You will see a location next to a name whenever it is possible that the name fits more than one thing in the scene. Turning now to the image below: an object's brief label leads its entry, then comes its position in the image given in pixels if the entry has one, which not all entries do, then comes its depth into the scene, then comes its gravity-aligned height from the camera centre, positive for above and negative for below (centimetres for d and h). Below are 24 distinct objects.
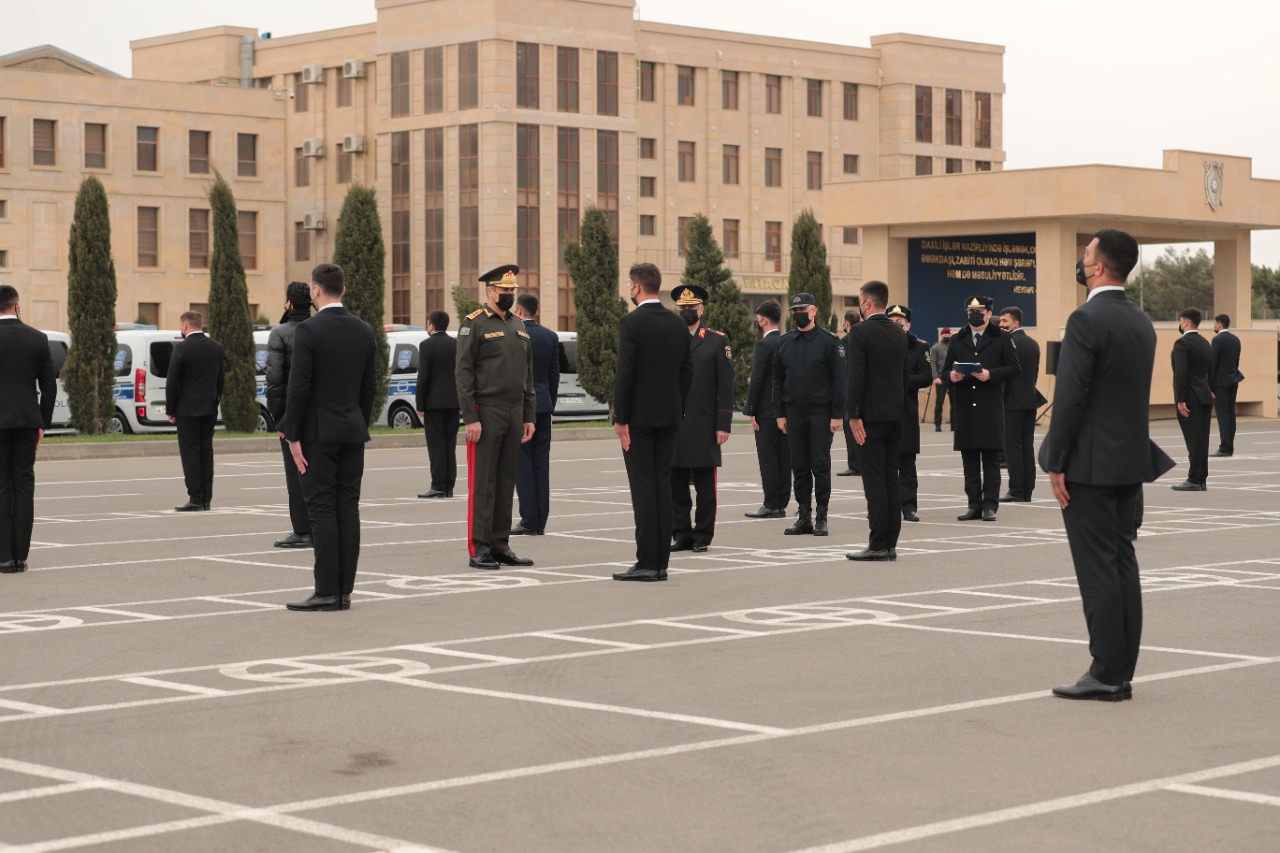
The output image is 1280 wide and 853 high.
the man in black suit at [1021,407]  1986 -32
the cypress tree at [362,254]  4066 +250
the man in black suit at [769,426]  1797 -46
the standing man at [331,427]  1184 -29
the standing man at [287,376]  1487 +1
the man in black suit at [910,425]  1777 -44
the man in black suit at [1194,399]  2206 -29
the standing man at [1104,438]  877 -28
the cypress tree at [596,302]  4706 +181
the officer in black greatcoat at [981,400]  1853 -24
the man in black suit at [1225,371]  2606 +2
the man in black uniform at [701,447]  1541 -54
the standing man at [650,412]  1334 -24
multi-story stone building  7681 +965
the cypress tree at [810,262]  5344 +294
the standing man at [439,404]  2162 -29
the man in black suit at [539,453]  1667 -62
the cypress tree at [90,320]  3562 +102
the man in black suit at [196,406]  1966 -27
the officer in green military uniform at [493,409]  1423 -23
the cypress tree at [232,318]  3650 +108
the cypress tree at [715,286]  5109 +222
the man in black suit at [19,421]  1409 -29
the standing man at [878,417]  1457 -30
